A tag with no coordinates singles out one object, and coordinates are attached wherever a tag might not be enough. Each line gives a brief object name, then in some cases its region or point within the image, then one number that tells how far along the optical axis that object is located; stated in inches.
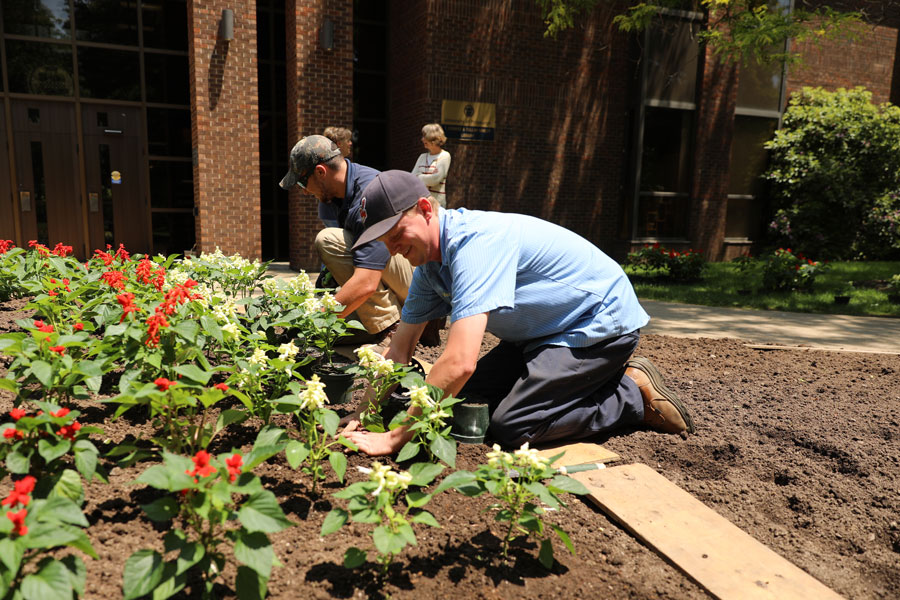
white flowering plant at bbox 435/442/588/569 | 70.4
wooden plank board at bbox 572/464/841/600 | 75.2
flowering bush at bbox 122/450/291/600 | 55.1
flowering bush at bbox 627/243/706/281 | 411.5
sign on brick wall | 445.4
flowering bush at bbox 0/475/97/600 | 48.3
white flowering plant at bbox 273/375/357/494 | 75.2
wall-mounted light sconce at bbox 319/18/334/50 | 405.1
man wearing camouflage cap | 147.8
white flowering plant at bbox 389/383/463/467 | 81.2
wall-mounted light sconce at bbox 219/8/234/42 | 384.9
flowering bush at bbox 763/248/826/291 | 352.8
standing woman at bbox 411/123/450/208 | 318.0
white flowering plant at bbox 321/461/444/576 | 63.2
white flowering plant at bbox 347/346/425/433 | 98.6
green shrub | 540.7
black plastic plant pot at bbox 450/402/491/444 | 110.1
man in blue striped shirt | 96.4
